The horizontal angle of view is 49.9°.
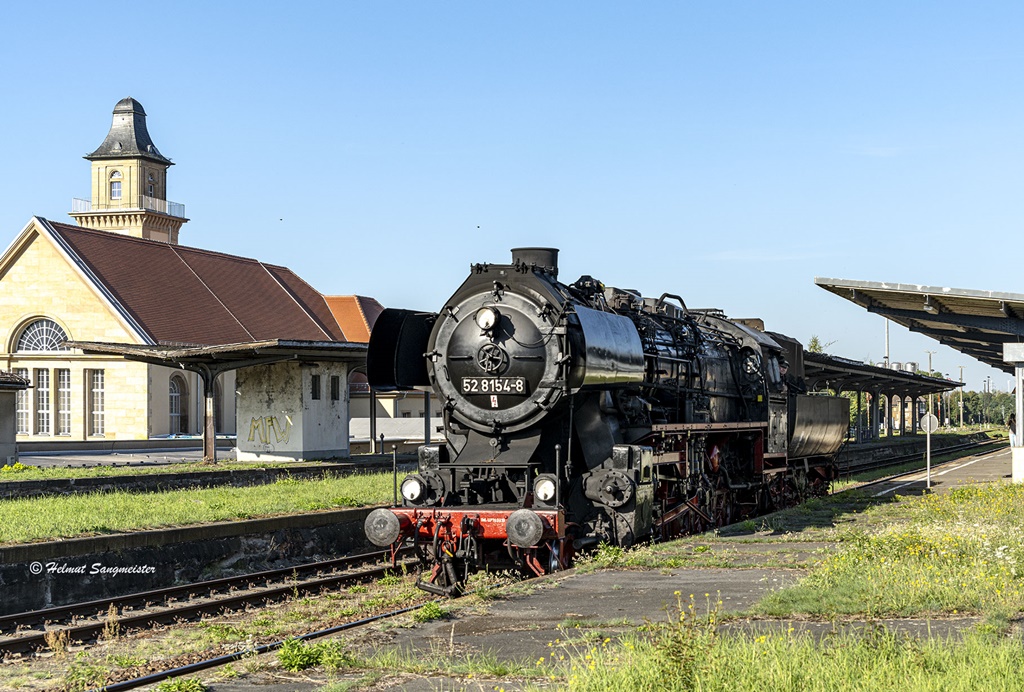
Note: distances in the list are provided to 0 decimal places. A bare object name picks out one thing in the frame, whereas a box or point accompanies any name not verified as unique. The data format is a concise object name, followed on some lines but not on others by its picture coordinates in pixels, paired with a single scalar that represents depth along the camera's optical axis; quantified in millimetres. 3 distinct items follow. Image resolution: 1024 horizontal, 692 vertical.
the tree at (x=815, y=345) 99019
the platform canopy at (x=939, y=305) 21703
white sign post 28531
